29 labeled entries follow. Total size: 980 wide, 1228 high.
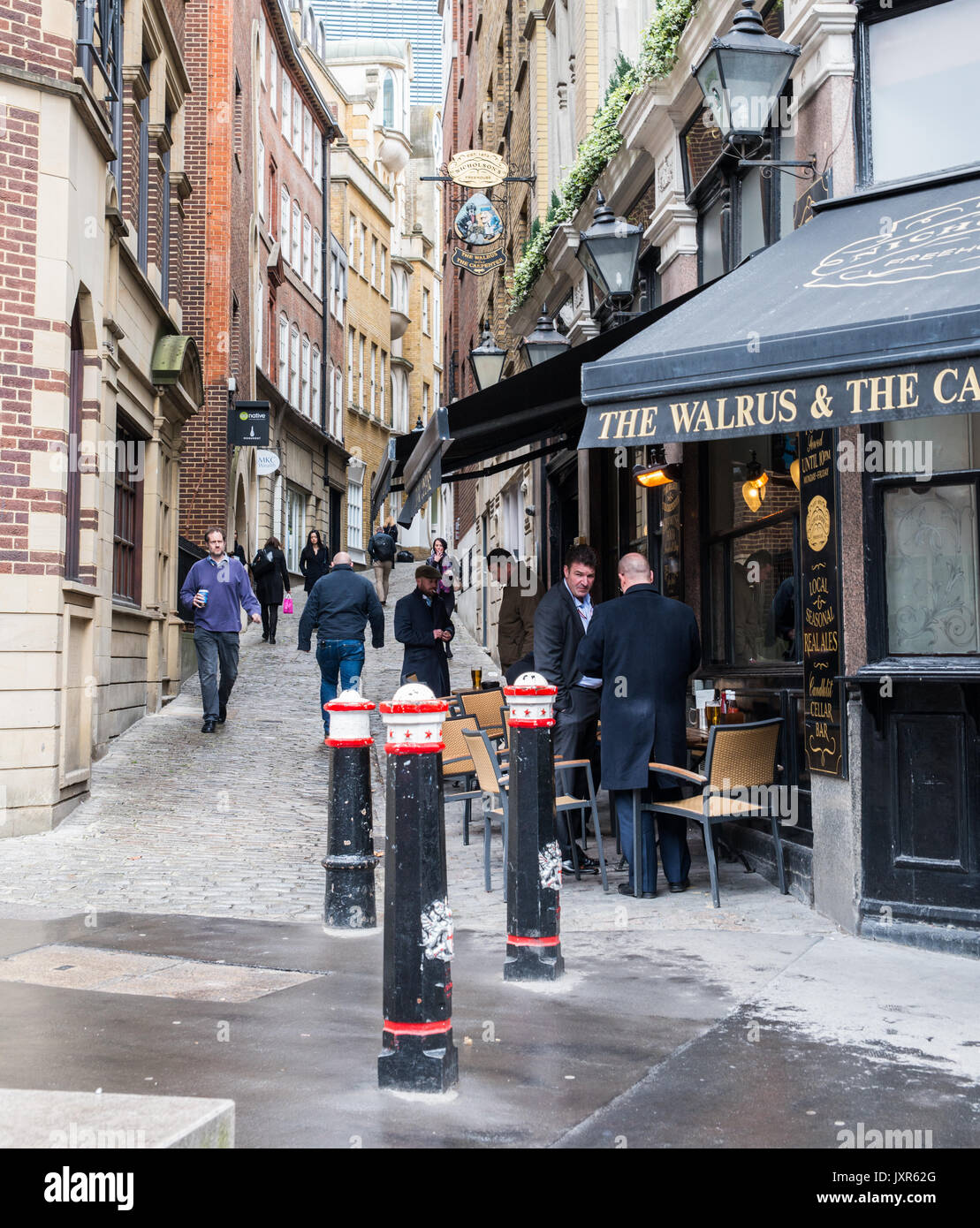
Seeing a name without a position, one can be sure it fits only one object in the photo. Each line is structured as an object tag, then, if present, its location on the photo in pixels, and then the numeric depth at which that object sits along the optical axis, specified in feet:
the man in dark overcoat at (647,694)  23.65
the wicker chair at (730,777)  22.48
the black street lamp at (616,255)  31.78
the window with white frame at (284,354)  117.70
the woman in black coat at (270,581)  76.38
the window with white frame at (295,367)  123.60
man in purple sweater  45.14
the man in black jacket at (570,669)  26.08
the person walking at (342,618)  42.22
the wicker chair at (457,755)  27.68
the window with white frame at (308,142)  129.29
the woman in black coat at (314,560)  85.76
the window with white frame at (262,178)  103.81
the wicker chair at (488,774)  24.34
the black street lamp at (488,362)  49.70
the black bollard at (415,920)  12.50
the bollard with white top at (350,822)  20.20
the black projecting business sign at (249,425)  81.82
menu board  20.74
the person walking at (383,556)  88.33
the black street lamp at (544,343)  42.52
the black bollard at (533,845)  16.75
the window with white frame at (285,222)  117.50
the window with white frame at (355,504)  154.92
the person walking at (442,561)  57.45
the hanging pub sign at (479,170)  61.93
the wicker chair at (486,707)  32.53
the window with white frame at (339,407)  148.56
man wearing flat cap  39.88
